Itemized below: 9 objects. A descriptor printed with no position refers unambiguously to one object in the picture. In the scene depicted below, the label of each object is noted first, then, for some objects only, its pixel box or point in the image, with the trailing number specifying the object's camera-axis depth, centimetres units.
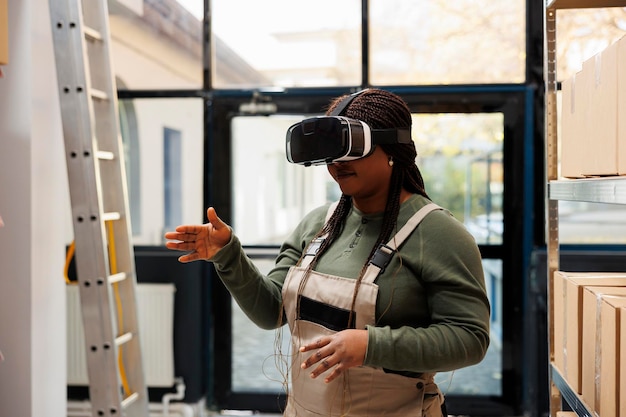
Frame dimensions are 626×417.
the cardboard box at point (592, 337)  146
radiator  374
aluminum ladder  278
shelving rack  184
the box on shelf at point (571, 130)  165
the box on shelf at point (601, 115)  137
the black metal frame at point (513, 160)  354
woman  145
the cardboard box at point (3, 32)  244
